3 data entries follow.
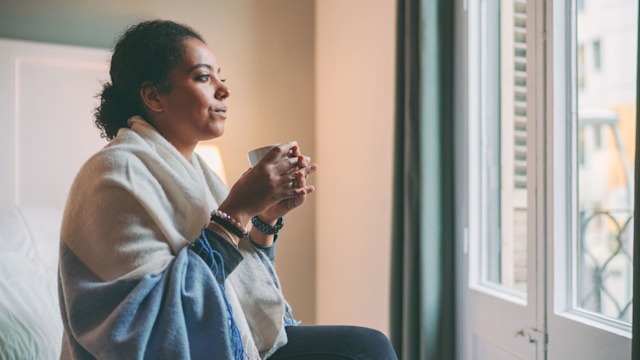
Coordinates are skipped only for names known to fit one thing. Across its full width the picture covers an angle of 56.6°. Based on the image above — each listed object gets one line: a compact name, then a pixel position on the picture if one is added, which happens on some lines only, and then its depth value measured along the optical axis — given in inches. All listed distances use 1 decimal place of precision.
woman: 36.5
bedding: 55.9
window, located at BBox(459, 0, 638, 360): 56.6
